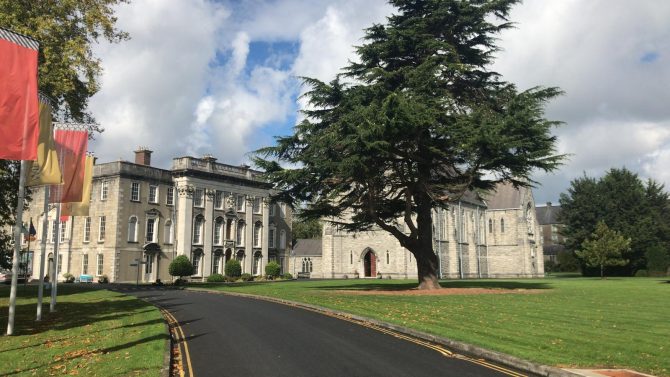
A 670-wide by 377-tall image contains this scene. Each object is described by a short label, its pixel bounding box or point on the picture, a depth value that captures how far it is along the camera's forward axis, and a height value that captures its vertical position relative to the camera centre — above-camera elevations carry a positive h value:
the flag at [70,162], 17.53 +3.27
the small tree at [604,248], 58.16 +1.24
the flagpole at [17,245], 13.54 +0.40
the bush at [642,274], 69.69 -1.92
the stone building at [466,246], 66.69 +1.94
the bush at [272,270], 63.09 -1.20
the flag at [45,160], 14.44 +2.77
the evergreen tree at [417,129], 26.22 +6.66
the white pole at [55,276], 19.48 -0.60
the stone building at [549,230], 124.09 +7.47
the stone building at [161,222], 55.26 +4.27
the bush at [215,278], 56.39 -1.92
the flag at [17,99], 10.80 +3.37
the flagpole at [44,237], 16.58 +0.79
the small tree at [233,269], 59.06 -1.01
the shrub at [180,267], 53.66 -0.71
